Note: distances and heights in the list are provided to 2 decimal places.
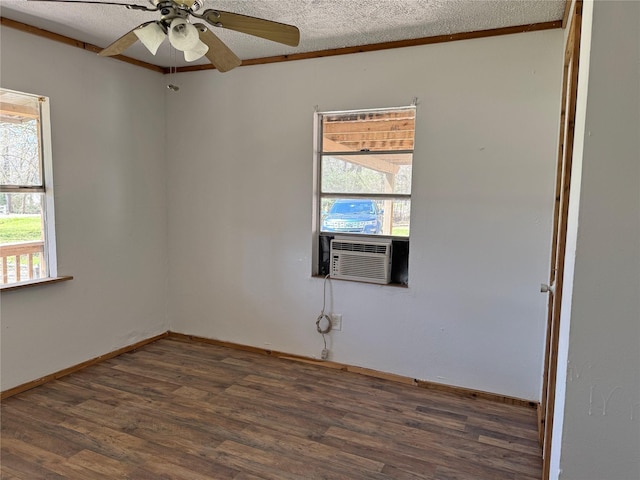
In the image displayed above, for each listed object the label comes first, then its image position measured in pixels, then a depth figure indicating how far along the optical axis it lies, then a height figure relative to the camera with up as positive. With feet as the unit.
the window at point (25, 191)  9.65 +0.16
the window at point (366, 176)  10.71 +0.76
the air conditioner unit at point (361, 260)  10.85 -1.34
